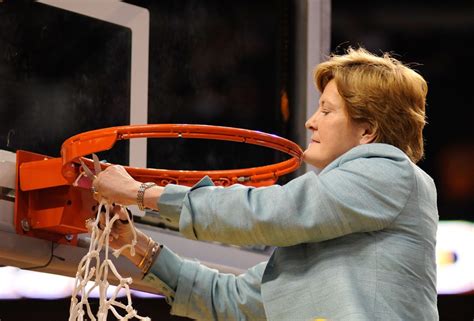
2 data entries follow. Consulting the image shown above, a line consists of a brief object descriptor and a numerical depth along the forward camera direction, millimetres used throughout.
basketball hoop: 5592
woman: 5190
